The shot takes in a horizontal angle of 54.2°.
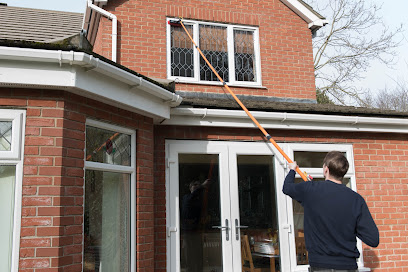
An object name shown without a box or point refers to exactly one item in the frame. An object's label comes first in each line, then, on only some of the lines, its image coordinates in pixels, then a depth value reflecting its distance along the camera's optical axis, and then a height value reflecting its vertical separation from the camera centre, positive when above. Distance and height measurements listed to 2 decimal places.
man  3.38 -0.21
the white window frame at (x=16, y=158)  3.67 +0.47
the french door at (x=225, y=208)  5.85 -0.07
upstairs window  7.96 +3.04
